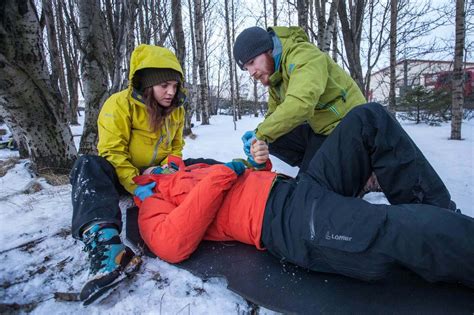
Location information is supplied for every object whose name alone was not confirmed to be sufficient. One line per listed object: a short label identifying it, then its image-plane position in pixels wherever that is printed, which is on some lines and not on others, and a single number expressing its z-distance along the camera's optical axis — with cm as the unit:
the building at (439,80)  919
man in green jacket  180
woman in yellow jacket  140
